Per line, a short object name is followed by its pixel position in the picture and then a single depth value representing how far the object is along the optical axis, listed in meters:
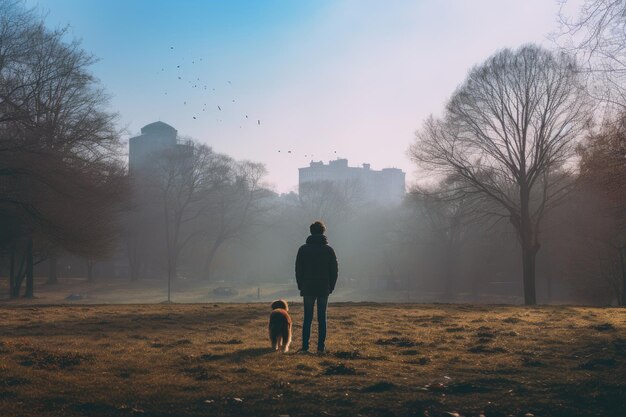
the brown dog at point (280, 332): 11.36
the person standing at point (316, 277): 11.66
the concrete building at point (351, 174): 181.62
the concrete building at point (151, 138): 104.11
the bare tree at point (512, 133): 32.84
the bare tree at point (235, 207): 83.56
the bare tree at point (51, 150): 28.39
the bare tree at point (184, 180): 76.50
